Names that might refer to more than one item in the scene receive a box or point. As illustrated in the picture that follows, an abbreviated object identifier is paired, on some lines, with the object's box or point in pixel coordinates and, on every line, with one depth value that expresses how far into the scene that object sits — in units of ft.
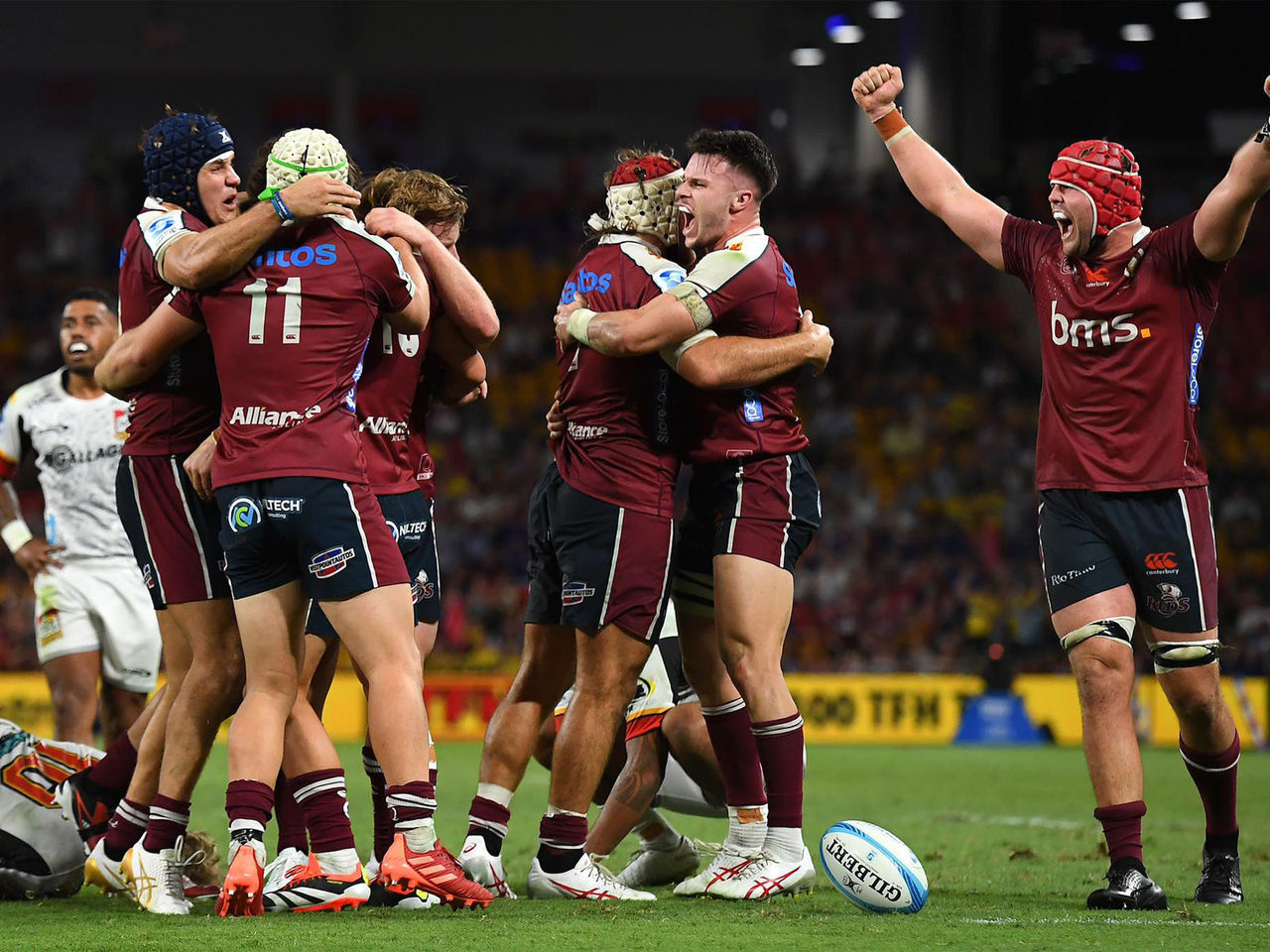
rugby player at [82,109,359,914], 36.68
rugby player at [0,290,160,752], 57.16
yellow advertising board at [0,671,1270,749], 113.70
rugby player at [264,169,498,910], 38.70
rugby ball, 35.42
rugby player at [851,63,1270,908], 37.88
